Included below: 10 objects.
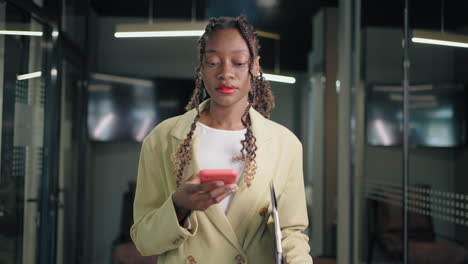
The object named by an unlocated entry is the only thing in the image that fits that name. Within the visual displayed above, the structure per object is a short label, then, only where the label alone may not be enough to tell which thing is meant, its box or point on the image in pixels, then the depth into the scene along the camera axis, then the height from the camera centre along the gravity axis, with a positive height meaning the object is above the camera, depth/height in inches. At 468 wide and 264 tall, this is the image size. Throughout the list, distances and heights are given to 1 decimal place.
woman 43.6 -1.6
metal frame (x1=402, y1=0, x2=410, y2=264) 113.5 +6.8
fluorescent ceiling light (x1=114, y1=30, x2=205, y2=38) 110.8 +26.4
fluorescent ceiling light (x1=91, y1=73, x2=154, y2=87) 123.6 +17.2
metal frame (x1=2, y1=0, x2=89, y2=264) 119.5 +3.9
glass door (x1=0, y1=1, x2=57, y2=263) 93.2 +1.7
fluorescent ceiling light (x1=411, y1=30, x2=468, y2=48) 85.9 +21.5
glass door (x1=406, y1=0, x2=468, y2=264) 88.5 +3.2
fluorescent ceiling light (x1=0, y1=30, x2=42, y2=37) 90.0 +22.6
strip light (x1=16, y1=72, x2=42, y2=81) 100.0 +15.1
